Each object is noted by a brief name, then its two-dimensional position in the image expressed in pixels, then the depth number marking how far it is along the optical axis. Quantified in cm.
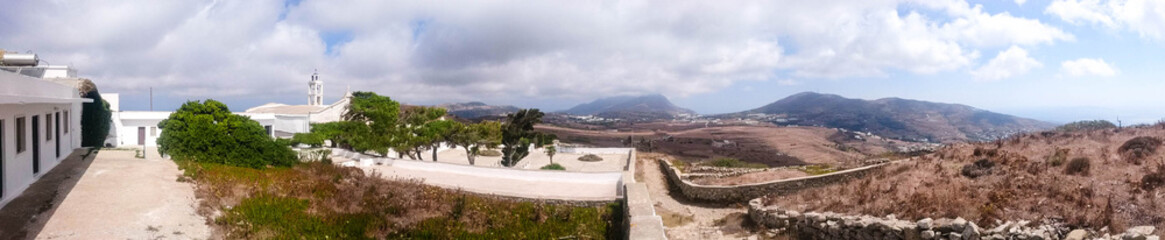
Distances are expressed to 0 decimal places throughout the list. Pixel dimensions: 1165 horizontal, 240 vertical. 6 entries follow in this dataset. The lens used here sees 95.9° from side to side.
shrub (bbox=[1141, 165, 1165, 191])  814
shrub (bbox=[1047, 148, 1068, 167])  1057
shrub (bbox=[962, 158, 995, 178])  1096
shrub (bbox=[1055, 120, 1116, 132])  2370
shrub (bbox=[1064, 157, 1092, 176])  976
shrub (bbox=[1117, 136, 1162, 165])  1008
